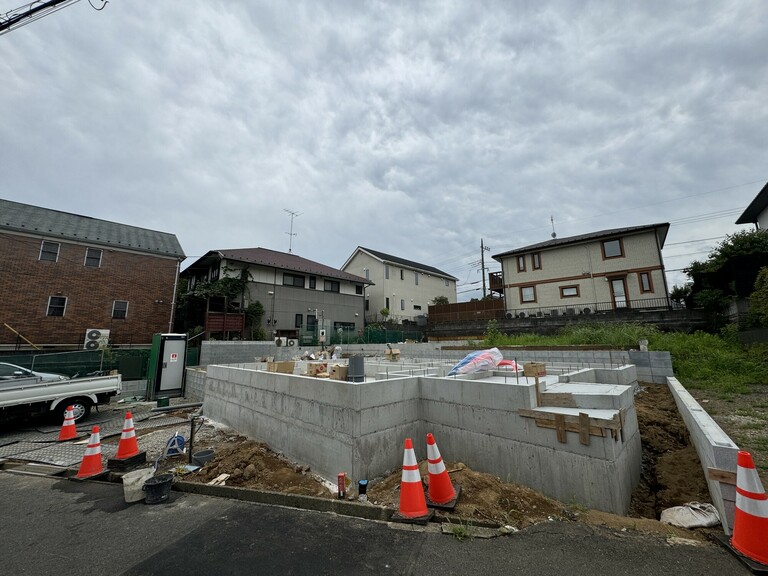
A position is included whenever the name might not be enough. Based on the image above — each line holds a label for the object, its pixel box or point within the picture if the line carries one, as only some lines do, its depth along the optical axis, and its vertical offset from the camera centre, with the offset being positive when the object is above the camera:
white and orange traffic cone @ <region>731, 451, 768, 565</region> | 2.64 -1.51
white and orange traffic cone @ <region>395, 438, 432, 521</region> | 3.71 -1.80
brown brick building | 16.47 +3.54
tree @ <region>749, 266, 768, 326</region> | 9.80 +0.97
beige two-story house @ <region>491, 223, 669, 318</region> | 19.14 +4.03
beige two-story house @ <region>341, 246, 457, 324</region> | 30.33 +5.35
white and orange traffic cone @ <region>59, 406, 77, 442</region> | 7.60 -2.04
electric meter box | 12.68 -0.97
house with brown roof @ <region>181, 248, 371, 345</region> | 20.61 +3.37
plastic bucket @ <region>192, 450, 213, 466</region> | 5.72 -2.06
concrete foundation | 4.22 -1.41
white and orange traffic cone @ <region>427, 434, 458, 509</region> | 3.93 -1.76
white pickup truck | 8.05 -1.41
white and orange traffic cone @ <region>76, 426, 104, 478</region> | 5.45 -1.98
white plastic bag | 3.37 -1.94
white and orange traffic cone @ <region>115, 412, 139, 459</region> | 5.89 -1.83
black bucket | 4.45 -2.04
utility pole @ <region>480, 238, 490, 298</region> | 33.12 +7.81
